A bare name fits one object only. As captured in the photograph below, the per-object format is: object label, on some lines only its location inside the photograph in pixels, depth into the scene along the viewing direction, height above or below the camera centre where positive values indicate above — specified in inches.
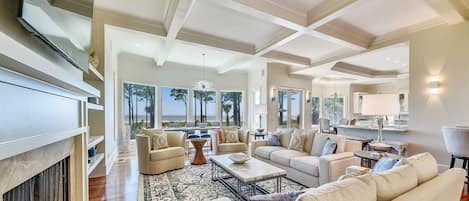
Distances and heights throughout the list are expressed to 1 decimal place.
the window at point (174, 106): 297.3 -5.3
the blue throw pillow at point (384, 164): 71.9 -22.3
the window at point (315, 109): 422.3 -14.0
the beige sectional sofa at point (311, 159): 116.8 -37.2
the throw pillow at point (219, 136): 204.5 -33.5
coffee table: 103.0 -37.2
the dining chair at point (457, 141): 111.0 -21.8
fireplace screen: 44.9 -22.1
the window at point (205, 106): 322.0 -5.7
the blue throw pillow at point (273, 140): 179.8 -33.2
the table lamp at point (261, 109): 276.3 -9.1
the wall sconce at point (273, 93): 290.0 +12.9
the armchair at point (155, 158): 156.4 -42.8
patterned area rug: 117.3 -53.1
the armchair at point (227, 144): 198.1 -40.9
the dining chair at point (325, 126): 311.9 -35.6
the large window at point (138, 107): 274.5 -5.9
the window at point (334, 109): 427.8 -14.1
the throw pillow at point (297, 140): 159.9 -29.9
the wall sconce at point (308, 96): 331.6 +9.9
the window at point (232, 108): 341.7 -9.5
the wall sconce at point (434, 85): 152.9 +12.5
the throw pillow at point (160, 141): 170.2 -32.3
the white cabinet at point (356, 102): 411.4 +0.2
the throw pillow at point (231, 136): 207.8 -33.7
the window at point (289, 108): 316.2 -9.1
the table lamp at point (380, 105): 103.5 -1.5
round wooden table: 189.0 -44.2
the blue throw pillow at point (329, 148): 131.2 -28.9
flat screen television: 40.6 +19.3
